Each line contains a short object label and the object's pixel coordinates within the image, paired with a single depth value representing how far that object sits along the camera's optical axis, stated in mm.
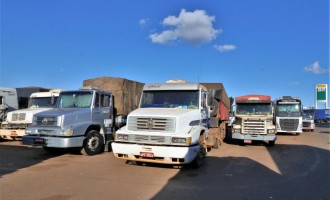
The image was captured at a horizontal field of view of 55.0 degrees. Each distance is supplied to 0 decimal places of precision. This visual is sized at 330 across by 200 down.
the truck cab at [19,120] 14758
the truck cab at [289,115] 23125
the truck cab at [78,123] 11031
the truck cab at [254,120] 15922
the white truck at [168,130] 8812
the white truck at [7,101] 16906
